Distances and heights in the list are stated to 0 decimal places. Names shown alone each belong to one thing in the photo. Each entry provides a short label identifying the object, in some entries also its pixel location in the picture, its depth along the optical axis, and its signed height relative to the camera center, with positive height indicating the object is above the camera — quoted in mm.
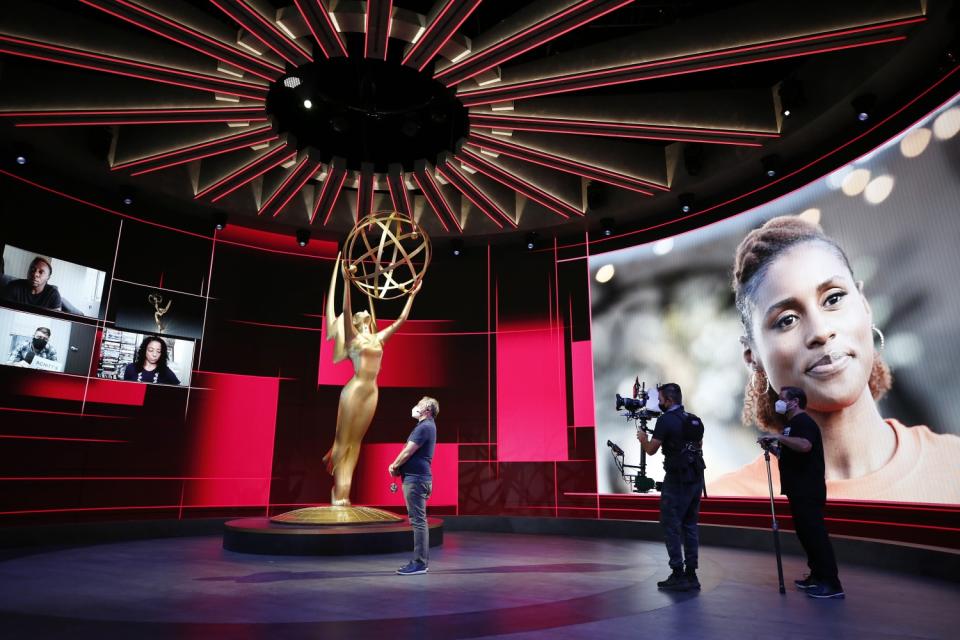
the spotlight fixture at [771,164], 8266 +3922
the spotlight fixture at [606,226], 10086 +3820
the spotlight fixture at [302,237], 10789 +3826
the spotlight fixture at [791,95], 7285 +4250
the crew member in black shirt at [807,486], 4480 -109
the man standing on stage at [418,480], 5332 -106
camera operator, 4816 -95
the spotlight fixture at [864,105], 6855 +3902
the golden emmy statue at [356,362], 7758 +1276
